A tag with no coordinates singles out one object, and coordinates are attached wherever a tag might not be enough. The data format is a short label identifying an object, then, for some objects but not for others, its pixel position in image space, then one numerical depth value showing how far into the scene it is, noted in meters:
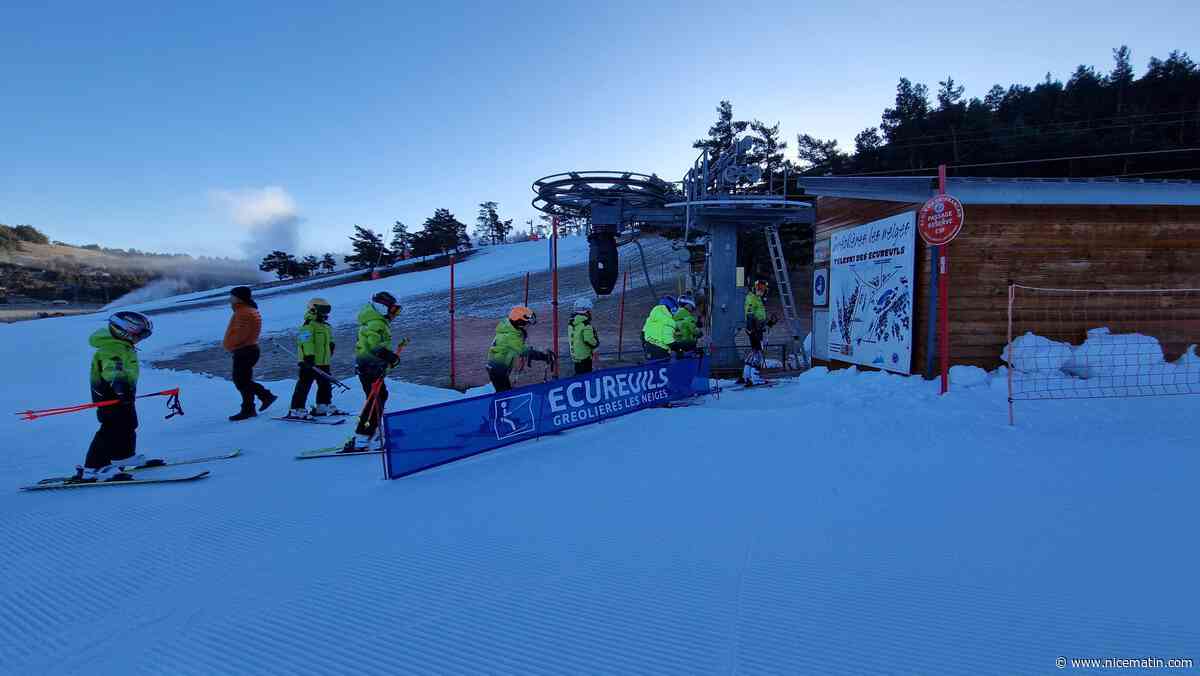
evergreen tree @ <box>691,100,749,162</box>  32.19
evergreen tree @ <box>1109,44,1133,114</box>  41.81
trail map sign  8.62
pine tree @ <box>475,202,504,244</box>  97.62
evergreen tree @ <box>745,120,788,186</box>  28.88
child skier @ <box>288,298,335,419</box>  7.32
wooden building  8.21
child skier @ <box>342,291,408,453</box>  6.10
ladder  12.43
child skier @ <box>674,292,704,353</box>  8.83
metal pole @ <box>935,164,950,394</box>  6.85
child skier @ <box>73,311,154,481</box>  4.60
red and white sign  6.77
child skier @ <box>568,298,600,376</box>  8.80
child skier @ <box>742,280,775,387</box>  11.59
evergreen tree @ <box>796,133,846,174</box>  32.50
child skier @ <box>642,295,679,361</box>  8.52
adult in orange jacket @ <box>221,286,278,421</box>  7.60
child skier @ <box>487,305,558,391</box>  7.37
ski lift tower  10.84
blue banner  4.70
